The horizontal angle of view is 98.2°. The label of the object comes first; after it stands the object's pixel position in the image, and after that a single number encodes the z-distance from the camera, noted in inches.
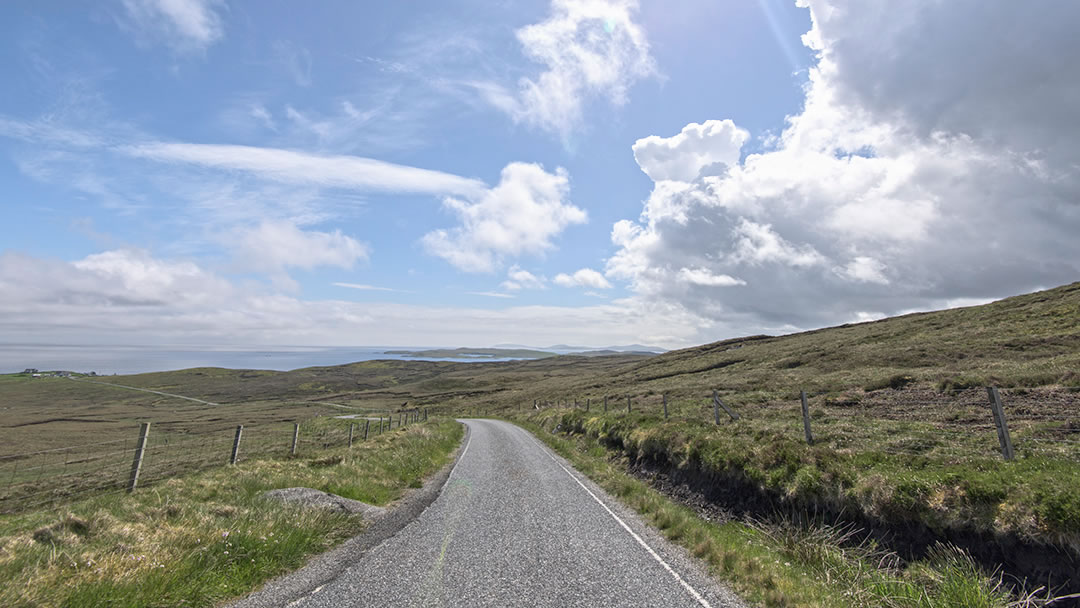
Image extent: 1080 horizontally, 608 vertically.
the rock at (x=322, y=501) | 424.2
